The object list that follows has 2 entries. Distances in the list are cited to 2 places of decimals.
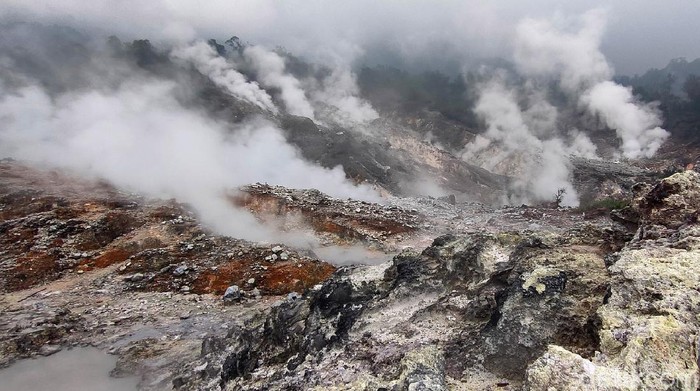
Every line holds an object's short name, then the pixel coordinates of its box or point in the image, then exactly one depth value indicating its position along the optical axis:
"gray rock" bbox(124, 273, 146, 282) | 17.42
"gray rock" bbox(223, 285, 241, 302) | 16.16
